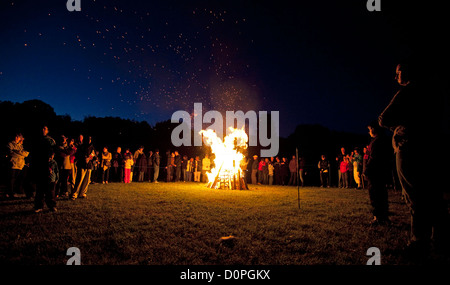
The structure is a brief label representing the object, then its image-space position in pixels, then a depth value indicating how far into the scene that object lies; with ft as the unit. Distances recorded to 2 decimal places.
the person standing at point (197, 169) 69.77
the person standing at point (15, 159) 25.80
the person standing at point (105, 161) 51.32
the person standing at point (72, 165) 25.02
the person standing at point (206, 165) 67.87
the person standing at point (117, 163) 56.78
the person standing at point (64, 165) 24.03
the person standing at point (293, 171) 61.21
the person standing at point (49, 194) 18.76
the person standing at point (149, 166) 62.59
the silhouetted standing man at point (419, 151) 9.62
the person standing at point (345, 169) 50.37
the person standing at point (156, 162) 59.06
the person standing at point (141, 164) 59.72
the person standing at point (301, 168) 57.98
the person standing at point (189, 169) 69.67
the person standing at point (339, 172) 53.11
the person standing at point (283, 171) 64.36
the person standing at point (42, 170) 18.58
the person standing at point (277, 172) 65.82
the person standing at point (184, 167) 68.47
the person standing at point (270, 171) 64.69
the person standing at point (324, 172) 55.30
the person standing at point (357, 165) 45.28
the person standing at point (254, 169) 66.44
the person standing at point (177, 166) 66.44
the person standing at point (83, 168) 25.99
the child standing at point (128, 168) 55.11
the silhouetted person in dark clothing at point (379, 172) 16.61
